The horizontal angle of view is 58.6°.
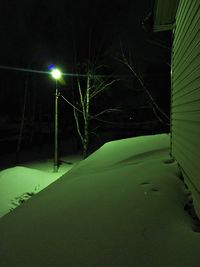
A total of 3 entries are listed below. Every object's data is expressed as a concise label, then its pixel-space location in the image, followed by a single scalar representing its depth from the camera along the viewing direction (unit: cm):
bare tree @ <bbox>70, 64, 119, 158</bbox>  1043
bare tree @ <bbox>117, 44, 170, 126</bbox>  770
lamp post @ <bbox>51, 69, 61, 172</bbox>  851
